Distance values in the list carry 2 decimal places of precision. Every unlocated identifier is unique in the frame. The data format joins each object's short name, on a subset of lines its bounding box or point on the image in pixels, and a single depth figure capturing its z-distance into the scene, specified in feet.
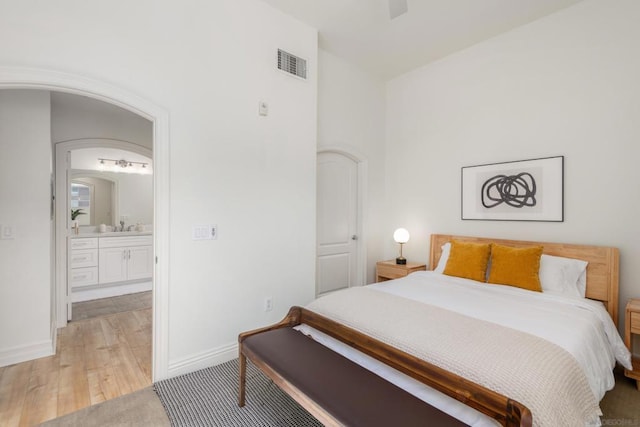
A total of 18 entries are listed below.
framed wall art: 9.70
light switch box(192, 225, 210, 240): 8.13
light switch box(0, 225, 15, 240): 8.54
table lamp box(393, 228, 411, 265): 12.89
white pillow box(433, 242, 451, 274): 11.03
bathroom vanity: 15.03
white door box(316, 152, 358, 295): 12.48
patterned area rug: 6.30
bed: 4.39
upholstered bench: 4.20
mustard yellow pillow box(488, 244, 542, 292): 8.68
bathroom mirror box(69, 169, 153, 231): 16.93
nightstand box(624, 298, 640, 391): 7.30
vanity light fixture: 17.07
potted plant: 16.15
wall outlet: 9.57
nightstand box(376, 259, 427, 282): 12.26
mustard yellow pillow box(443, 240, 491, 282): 9.71
